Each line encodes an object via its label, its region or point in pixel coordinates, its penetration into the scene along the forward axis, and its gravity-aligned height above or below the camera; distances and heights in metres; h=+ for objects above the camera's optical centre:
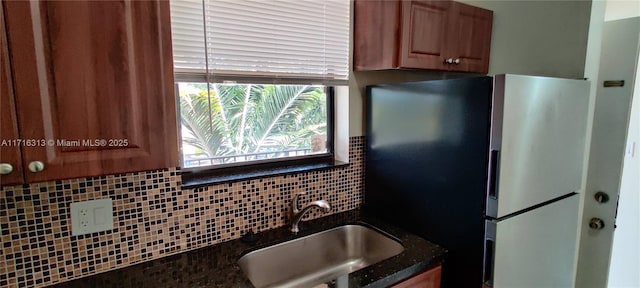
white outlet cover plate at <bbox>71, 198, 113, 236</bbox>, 1.10 -0.42
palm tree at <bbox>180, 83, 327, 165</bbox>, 1.45 -0.08
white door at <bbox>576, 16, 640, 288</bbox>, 1.79 -0.20
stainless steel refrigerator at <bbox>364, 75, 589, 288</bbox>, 1.20 -0.30
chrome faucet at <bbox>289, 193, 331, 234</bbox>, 1.50 -0.54
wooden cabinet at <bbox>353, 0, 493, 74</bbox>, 1.46 +0.33
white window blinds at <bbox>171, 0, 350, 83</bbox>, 1.25 +0.27
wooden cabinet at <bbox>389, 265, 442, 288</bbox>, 1.23 -0.72
